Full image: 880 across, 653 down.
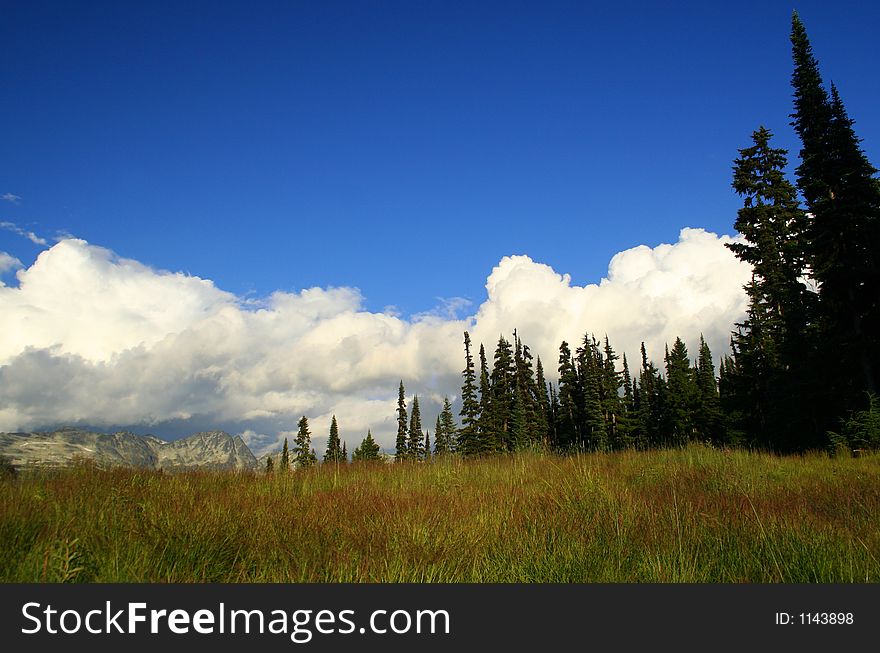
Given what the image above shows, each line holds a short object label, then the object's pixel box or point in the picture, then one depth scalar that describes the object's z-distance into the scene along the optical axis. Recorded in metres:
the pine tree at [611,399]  62.89
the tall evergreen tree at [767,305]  26.02
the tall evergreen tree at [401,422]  76.19
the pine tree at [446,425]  69.07
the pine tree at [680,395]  47.84
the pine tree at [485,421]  58.84
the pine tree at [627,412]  62.00
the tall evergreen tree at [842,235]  19.12
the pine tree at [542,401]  71.43
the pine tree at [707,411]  45.88
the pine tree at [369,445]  70.50
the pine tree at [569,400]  71.38
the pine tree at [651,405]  55.62
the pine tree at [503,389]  62.28
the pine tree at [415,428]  75.81
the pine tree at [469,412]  60.28
